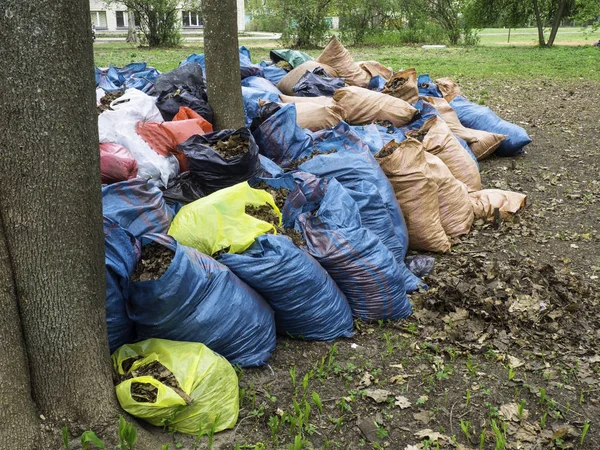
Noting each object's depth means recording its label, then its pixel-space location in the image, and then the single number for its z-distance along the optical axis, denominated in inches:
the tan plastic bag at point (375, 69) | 270.3
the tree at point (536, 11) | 782.5
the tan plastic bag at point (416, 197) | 170.4
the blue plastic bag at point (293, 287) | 117.1
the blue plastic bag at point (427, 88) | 265.0
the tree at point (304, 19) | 799.7
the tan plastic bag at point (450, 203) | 181.0
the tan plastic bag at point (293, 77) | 241.1
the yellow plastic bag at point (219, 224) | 120.5
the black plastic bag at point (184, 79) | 192.8
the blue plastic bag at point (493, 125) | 254.7
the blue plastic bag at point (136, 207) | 119.5
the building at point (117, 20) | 1599.4
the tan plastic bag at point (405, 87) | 235.8
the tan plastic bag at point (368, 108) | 217.0
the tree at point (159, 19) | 828.6
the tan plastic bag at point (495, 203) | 191.5
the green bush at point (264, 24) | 846.5
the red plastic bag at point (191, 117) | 167.6
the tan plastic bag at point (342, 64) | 263.3
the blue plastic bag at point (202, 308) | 102.4
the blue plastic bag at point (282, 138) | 174.2
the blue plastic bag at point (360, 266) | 132.9
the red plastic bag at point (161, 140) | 153.4
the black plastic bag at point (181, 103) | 176.2
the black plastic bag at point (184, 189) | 143.2
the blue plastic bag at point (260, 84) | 222.0
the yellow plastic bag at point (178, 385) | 95.0
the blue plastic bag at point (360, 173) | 161.2
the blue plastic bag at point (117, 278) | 103.7
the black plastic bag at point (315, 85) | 232.7
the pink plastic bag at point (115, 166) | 136.6
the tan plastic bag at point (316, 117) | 199.2
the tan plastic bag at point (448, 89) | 277.0
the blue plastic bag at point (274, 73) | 252.8
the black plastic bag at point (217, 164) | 142.3
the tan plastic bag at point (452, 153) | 205.2
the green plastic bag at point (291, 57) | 270.7
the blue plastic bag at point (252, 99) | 192.9
